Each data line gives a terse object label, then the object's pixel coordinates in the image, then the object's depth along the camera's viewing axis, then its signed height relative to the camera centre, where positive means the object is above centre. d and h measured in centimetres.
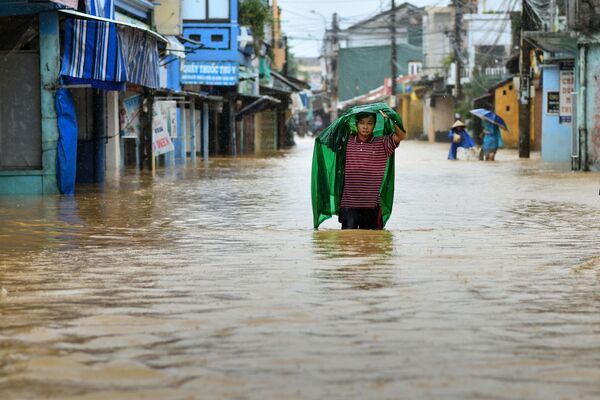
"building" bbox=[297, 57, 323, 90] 14852 +749
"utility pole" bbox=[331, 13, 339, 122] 10074 +446
